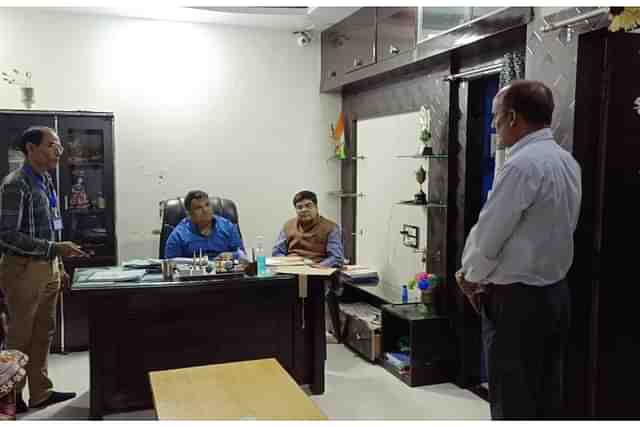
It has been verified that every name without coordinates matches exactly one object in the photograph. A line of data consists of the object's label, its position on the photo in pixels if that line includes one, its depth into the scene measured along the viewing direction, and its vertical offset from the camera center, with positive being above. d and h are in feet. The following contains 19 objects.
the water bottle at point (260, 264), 10.44 -1.72
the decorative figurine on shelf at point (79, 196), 13.42 -0.60
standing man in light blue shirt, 6.57 -0.97
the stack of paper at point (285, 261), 11.10 -1.80
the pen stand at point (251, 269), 10.19 -1.74
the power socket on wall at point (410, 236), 12.55 -1.39
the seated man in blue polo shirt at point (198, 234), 11.62 -1.29
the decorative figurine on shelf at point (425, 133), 11.64 +0.87
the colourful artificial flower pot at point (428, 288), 11.61 -2.34
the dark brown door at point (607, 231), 7.36 -0.72
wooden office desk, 9.48 -2.81
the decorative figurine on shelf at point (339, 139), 15.80 +0.99
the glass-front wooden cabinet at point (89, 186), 13.32 -0.36
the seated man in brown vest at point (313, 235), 13.12 -1.45
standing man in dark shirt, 9.58 -1.48
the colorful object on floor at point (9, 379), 7.00 -2.64
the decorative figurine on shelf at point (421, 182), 11.97 -0.18
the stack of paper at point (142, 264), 10.65 -1.77
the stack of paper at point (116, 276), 9.66 -1.83
